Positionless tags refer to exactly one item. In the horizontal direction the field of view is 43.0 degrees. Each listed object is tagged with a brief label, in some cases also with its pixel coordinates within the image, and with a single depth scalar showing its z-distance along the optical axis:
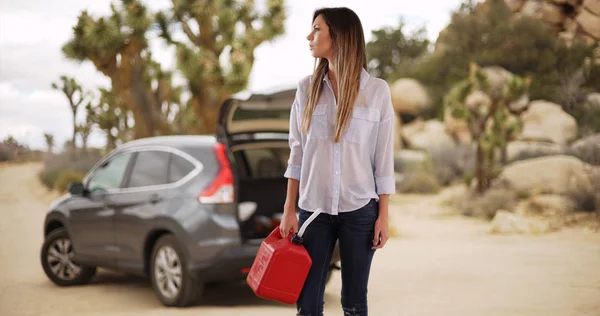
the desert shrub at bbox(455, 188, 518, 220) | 15.43
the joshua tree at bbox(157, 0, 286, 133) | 22.27
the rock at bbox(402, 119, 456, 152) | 29.02
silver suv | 6.30
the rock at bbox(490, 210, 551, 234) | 12.69
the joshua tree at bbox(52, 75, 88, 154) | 28.78
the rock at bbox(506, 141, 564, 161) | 21.81
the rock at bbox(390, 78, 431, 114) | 33.94
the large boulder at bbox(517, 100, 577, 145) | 26.89
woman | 3.31
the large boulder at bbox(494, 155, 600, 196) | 17.84
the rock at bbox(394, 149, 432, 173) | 23.20
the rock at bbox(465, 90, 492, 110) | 30.20
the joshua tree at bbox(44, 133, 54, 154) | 29.56
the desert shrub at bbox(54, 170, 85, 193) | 21.94
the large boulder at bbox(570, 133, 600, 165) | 15.87
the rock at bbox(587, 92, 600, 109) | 29.06
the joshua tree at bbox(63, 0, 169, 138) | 21.16
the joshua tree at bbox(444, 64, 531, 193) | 17.61
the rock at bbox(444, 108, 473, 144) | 29.31
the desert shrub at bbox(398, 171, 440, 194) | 21.06
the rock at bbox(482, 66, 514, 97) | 31.46
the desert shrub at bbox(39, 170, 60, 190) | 24.17
